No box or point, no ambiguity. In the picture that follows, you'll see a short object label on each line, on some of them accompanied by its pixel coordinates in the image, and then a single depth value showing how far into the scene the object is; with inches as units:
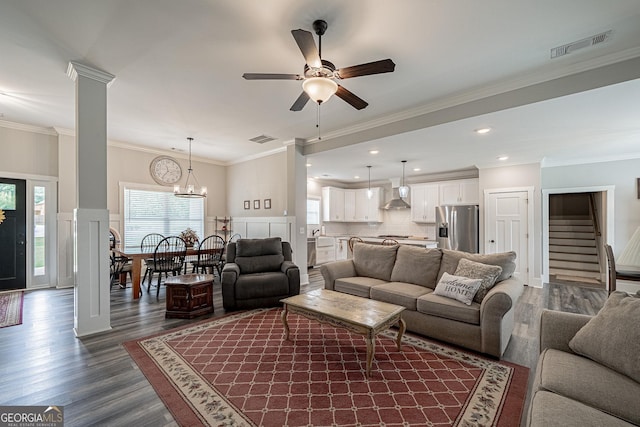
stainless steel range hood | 287.8
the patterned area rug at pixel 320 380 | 73.4
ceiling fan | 84.7
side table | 142.0
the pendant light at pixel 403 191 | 268.5
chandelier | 266.1
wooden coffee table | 91.5
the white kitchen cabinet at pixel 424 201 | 296.5
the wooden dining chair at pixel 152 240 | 242.4
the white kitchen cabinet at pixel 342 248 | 333.1
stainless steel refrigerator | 256.1
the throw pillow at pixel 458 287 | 113.9
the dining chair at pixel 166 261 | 183.0
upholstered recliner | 152.1
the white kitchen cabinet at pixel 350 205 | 341.4
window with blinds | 237.3
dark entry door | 188.1
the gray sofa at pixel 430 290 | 104.0
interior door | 232.2
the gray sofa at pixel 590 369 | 48.8
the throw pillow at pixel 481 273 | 114.9
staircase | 259.1
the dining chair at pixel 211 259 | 203.9
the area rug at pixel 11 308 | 136.1
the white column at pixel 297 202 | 216.2
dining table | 175.9
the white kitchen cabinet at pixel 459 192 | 271.6
